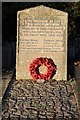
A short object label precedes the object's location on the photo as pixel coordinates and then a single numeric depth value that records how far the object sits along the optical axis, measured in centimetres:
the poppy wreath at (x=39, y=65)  659
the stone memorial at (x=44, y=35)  664
